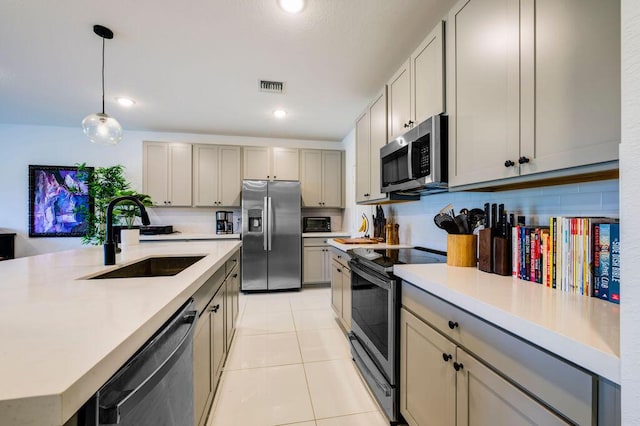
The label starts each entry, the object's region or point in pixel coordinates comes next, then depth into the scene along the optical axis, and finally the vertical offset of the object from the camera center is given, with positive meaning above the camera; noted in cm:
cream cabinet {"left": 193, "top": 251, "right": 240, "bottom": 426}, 129 -72
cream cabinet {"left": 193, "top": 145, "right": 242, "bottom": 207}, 435 +62
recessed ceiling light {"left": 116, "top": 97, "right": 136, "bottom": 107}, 316 +132
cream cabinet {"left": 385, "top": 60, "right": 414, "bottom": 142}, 207 +92
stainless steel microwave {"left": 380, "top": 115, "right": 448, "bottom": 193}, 165 +38
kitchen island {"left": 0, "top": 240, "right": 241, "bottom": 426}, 43 -28
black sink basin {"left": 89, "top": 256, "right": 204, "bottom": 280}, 193 -38
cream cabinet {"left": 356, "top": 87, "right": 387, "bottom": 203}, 255 +70
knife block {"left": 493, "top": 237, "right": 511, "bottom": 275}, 133 -20
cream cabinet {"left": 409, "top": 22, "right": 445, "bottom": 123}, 167 +92
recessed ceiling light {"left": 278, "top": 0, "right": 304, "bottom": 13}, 173 +135
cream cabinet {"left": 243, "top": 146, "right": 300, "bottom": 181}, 452 +85
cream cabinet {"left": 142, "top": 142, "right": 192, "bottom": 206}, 421 +64
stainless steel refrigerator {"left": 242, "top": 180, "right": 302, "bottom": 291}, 413 -33
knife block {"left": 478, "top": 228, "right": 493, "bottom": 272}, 138 -18
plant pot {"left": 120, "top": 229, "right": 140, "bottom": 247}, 262 -24
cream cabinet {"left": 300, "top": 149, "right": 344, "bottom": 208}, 469 +63
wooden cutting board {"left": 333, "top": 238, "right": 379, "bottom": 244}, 291 -29
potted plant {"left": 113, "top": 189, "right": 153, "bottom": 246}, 263 -4
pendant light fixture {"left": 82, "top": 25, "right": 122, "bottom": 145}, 216 +69
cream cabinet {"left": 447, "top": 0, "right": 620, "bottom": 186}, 88 +52
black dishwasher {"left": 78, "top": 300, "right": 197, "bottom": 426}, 56 -43
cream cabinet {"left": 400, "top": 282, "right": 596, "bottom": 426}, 71 -53
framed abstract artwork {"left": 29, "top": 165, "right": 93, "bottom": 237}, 402 +17
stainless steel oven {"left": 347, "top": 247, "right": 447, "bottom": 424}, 154 -68
